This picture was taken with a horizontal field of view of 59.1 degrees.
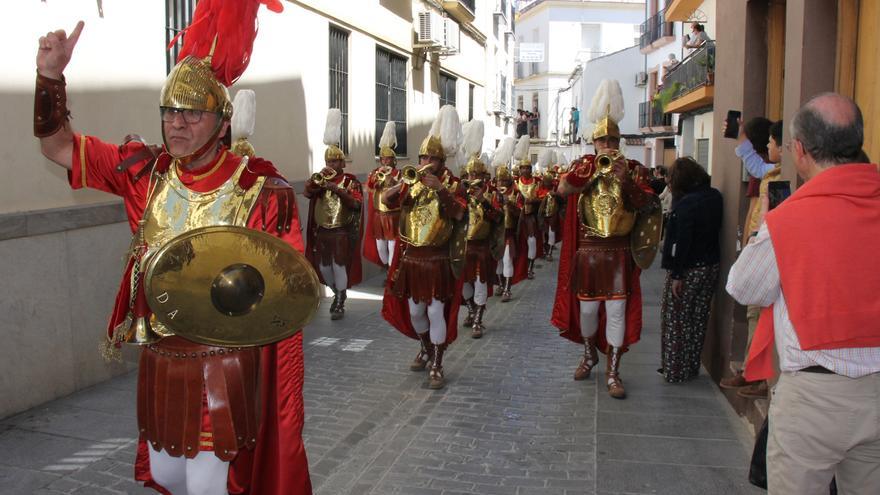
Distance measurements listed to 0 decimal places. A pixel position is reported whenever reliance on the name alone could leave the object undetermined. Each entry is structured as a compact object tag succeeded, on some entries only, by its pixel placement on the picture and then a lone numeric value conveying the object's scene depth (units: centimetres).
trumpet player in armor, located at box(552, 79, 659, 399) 598
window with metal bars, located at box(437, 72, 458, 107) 1883
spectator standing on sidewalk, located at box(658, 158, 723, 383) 604
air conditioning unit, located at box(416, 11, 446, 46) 1569
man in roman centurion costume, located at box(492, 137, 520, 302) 1095
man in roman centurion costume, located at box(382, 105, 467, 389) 639
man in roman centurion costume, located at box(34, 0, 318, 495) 266
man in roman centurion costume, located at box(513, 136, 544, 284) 1150
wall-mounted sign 5150
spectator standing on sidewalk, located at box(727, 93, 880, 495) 239
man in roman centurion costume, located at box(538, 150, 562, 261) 1331
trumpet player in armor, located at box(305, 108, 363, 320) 927
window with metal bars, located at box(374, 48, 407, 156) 1412
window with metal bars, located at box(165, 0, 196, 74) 738
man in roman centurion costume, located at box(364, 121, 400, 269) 965
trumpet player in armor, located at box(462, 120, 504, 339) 859
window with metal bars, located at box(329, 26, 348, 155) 1177
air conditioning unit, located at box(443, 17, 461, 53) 1673
